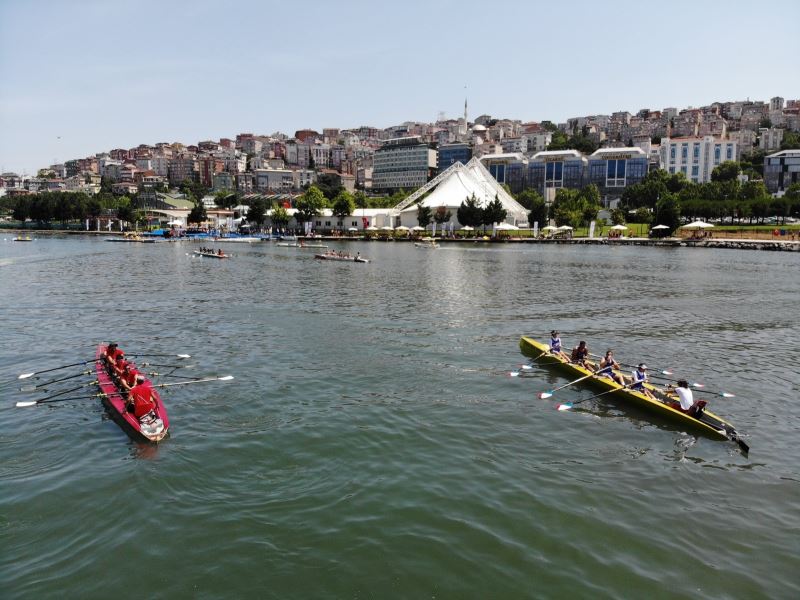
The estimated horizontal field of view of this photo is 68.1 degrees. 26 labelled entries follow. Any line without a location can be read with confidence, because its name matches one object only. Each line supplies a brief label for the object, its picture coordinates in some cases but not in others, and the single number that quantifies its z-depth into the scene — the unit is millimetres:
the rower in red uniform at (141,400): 15797
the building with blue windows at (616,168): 171625
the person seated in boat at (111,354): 19562
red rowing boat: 15547
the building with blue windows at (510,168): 193500
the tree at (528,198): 148875
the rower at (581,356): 21609
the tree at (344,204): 130250
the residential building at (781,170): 166625
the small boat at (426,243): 102369
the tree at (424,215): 124625
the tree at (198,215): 149250
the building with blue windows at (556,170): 182250
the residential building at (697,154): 178875
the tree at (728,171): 160250
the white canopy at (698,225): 94806
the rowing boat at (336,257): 73688
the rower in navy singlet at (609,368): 19866
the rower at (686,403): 16641
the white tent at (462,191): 130125
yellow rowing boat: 16188
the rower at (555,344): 23327
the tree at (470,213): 117250
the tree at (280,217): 135500
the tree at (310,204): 132750
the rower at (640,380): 18766
